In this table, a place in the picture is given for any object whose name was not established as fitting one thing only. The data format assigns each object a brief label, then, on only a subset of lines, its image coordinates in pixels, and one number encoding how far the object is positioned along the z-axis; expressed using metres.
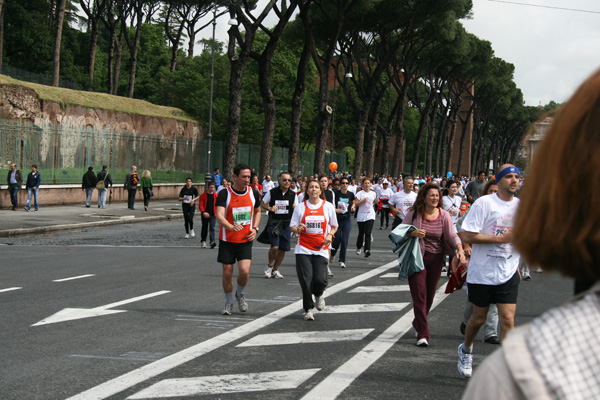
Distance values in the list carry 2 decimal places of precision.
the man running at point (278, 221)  13.31
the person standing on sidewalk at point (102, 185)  30.95
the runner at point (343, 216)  15.48
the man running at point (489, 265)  6.48
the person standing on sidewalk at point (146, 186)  31.36
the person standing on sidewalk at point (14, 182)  26.98
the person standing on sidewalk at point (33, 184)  27.67
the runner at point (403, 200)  17.48
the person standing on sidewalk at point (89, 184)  31.09
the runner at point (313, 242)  9.48
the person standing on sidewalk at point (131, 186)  31.72
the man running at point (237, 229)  9.48
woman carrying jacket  8.13
